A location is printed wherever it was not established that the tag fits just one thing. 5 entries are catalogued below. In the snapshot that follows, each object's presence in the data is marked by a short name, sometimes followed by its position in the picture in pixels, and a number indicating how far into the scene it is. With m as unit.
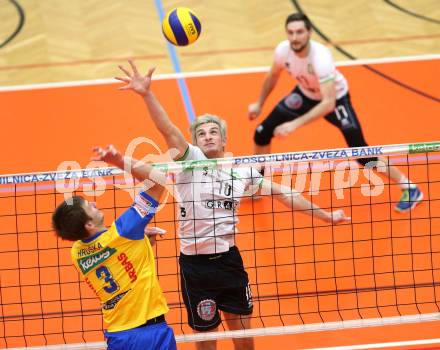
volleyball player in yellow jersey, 10.76
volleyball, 17.41
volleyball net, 13.39
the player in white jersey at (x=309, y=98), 18.41
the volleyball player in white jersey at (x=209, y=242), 12.45
